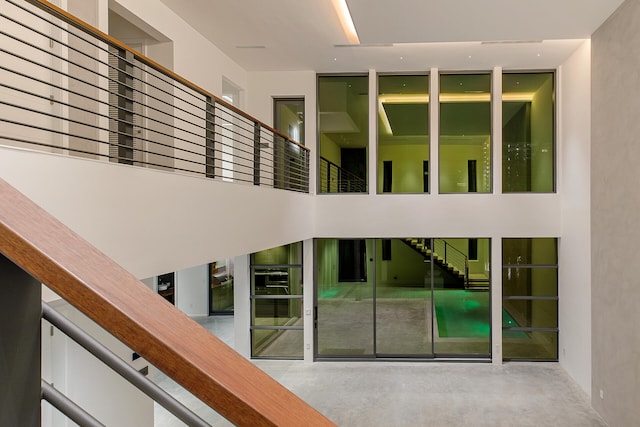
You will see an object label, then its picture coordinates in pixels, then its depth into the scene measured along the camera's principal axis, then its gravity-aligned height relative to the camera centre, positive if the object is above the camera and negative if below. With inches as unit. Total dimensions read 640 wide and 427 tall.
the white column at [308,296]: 418.6 -71.7
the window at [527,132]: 414.3 +69.0
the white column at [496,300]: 409.4 -73.7
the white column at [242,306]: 423.2 -80.9
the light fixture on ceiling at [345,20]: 292.3 +124.2
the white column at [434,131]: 417.4 +70.3
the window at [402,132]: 424.8 +70.2
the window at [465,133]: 419.8 +68.8
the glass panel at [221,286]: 585.3 -88.8
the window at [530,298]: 409.7 -72.2
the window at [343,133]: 429.7 +70.3
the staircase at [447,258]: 415.5 -38.9
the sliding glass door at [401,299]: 418.9 -75.0
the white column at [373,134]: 422.6 +68.4
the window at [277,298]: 426.9 -74.8
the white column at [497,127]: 413.1 +72.6
